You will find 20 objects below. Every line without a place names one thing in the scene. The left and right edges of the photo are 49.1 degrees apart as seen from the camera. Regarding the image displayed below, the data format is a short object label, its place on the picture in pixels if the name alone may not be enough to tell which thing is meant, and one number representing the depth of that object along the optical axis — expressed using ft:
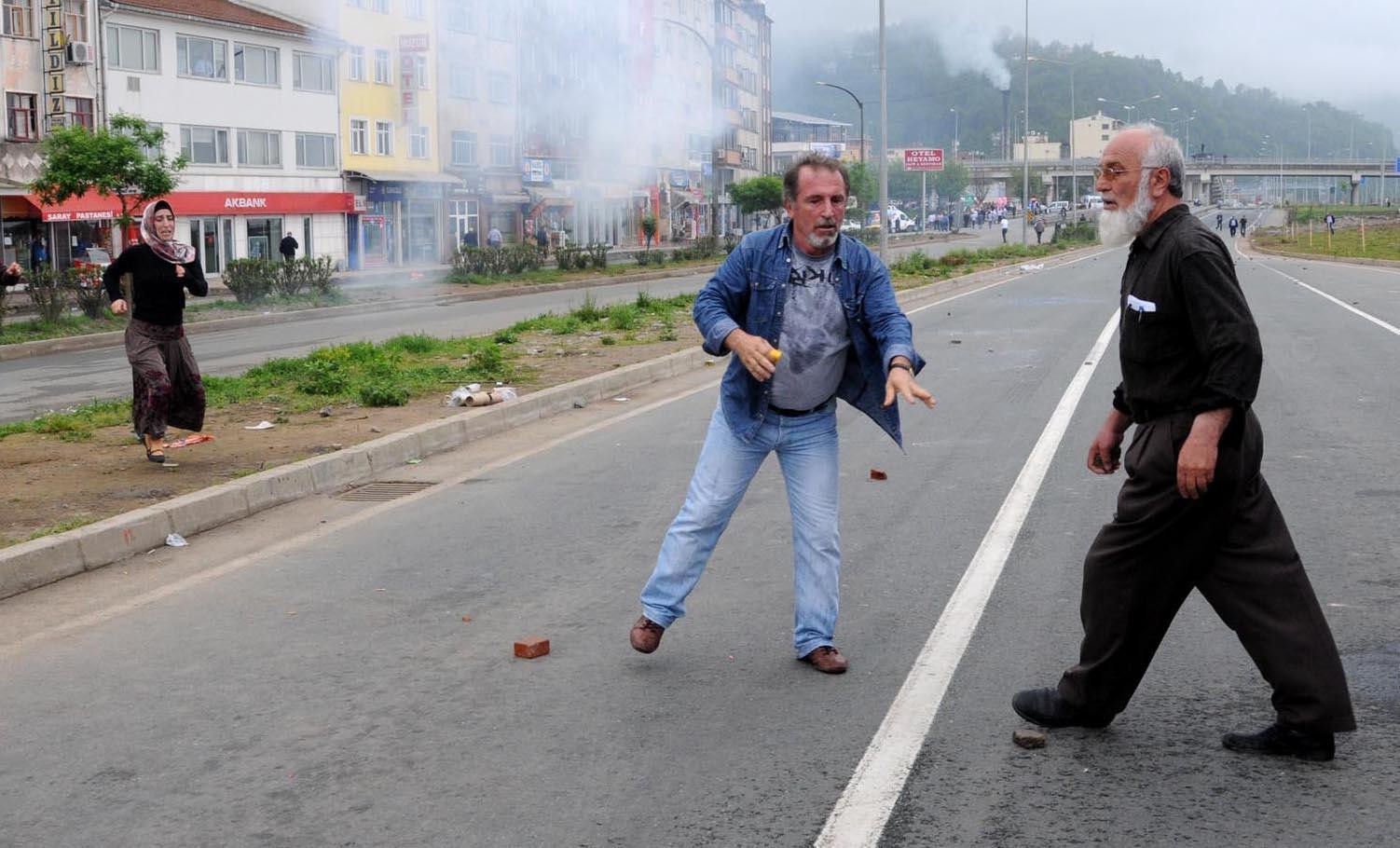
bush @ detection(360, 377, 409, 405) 40.75
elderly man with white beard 12.95
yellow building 150.92
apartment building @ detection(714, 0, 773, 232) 216.93
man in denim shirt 16.51
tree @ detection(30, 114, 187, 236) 87.86
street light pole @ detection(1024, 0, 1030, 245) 197.97
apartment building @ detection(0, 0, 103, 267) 123.95
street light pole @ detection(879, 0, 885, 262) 113.19
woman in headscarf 31.78
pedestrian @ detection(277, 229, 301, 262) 128.28
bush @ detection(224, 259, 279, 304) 99.91
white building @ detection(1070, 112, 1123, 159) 606.96
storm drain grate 29.43
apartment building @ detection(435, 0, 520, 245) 123.85
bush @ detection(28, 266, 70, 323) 83.51
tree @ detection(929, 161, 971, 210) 428.97
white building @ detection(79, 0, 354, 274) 137.28
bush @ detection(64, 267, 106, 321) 87.66
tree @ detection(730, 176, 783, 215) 215.10
